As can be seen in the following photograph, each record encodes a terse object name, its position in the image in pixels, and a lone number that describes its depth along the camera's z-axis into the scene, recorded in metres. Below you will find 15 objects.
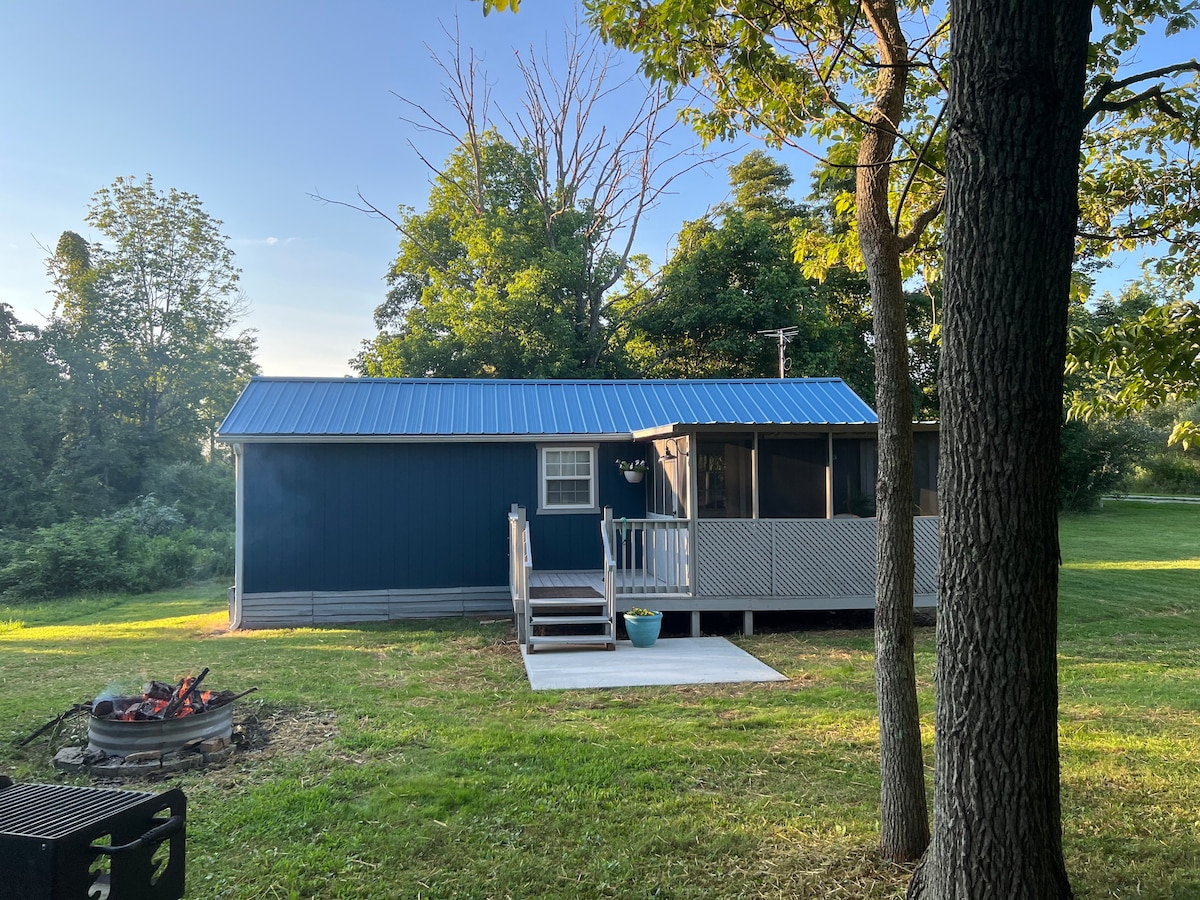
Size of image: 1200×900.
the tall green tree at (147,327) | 22.27
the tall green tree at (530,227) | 19.97
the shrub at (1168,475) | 31.45
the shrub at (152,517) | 18.39
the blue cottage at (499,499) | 9.62
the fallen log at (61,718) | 5.13
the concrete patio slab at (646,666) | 7.07
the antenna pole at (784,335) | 15.91
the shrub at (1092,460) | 26.00
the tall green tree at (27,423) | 19.23
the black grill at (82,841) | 2.22
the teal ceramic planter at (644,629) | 8.62
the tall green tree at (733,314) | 21.05
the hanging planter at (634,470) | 11.15
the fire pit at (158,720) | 4.89
